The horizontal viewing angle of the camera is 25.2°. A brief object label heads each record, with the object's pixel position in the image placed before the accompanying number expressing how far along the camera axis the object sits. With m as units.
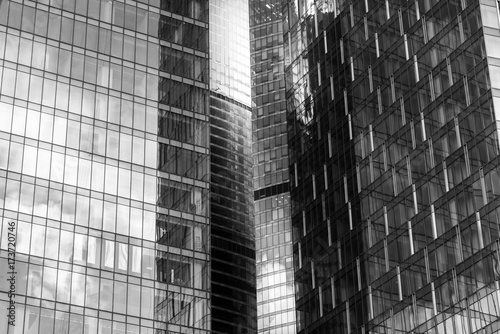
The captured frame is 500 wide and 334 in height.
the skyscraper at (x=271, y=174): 161.00
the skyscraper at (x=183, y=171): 88.31
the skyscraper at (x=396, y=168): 81.06
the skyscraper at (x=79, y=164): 82.62
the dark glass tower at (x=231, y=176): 131.62
